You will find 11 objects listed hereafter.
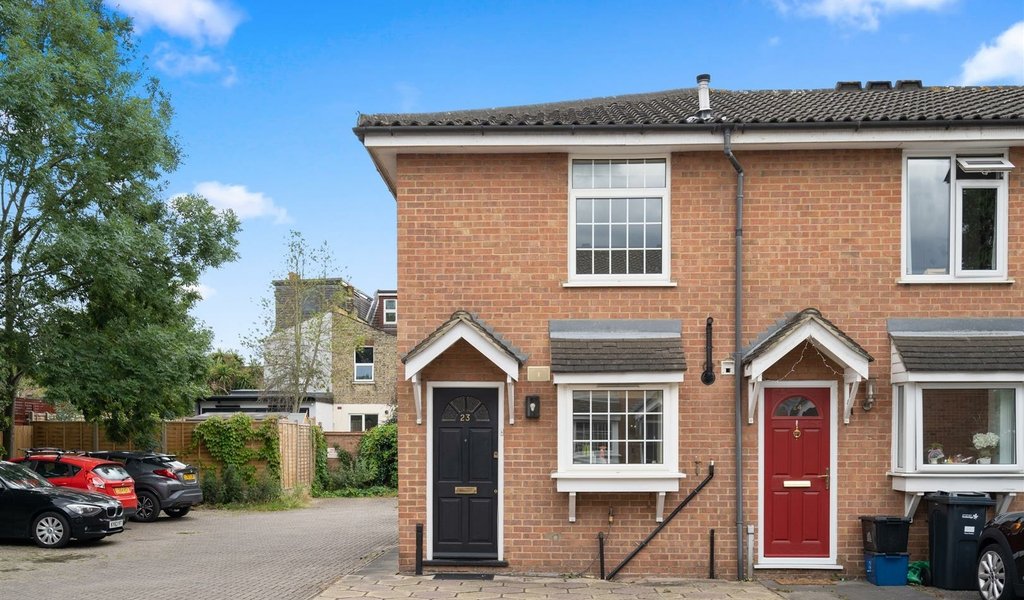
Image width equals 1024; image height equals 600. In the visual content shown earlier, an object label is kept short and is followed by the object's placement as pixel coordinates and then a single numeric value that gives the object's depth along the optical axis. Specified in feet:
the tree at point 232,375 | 128.26
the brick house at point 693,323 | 39.60
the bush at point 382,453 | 94.79
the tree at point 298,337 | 115.96
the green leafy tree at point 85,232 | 63.05
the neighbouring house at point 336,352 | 116.98
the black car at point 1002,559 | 31.63
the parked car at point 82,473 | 60.08
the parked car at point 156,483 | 68.03
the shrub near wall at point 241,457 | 79.56
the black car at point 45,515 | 50.88
